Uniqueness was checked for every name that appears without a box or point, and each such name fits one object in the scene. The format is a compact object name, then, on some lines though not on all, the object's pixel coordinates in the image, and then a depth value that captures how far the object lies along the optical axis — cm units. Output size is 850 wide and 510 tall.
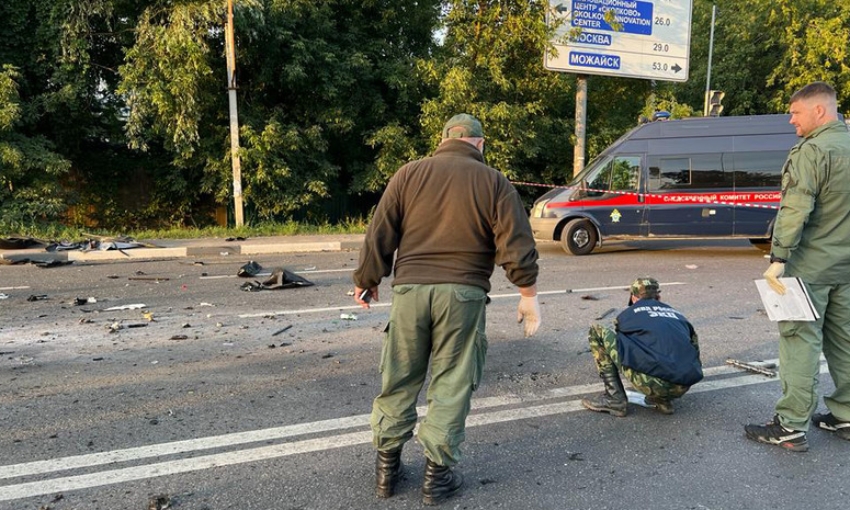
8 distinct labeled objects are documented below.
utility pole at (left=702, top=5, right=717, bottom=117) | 1948
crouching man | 364
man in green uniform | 327
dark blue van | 1113
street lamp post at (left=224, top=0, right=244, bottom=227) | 1352
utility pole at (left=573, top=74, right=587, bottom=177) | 1588
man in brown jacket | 282
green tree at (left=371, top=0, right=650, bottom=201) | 1538
